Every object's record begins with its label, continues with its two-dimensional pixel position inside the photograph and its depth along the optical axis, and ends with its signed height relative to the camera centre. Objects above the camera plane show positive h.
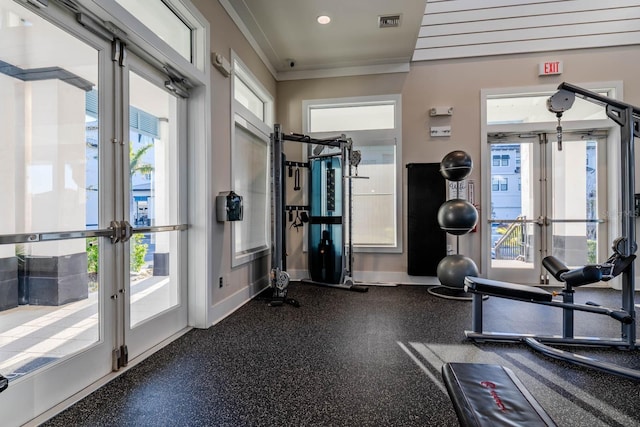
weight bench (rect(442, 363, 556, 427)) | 1.10 -0.70
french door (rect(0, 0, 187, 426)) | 1.67 +0.04
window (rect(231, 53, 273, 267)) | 4.03 +0.73
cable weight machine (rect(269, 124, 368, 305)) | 4.86 +0.00
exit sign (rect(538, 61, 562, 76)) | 4.92 +2.21
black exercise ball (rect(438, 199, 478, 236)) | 4.11 -0.05
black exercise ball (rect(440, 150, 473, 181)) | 4.12 +0.61
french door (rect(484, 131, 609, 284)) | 5.02 +0.17
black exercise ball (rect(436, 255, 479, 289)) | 4.15 -0.75
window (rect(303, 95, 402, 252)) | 5.32 +0.90
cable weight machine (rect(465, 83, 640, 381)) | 2.54 -0.59
